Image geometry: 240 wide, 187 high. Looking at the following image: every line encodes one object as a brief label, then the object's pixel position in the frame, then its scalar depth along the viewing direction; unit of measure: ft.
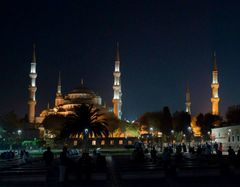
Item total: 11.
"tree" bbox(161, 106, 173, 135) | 266.77
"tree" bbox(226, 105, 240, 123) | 258.61
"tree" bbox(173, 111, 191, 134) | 284.12
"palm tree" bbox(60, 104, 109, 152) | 121.90
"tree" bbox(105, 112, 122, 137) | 279.61
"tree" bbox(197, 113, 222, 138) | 282.77
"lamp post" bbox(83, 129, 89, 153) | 121.54
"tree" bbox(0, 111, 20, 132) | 282.77
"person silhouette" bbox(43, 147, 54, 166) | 62.03
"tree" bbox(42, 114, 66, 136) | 268.43
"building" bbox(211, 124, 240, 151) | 166.30
